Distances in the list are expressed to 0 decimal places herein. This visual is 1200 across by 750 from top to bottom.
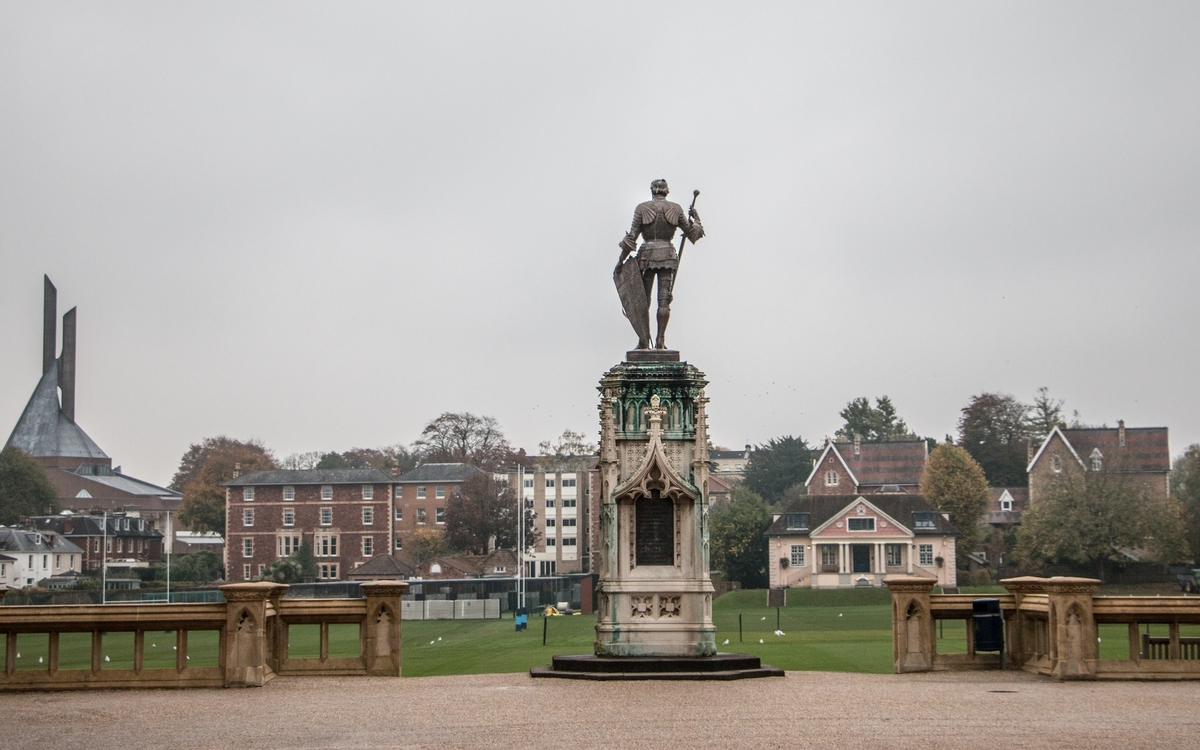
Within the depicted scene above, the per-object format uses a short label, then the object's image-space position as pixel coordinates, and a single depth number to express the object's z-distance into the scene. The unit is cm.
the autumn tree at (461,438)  14512
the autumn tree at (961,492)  11100
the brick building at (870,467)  12794
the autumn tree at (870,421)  16175
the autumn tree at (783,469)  14500
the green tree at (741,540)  10288
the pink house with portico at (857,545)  10200
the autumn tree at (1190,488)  9262
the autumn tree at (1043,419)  13750
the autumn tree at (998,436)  13462
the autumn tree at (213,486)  13888
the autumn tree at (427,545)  12194
